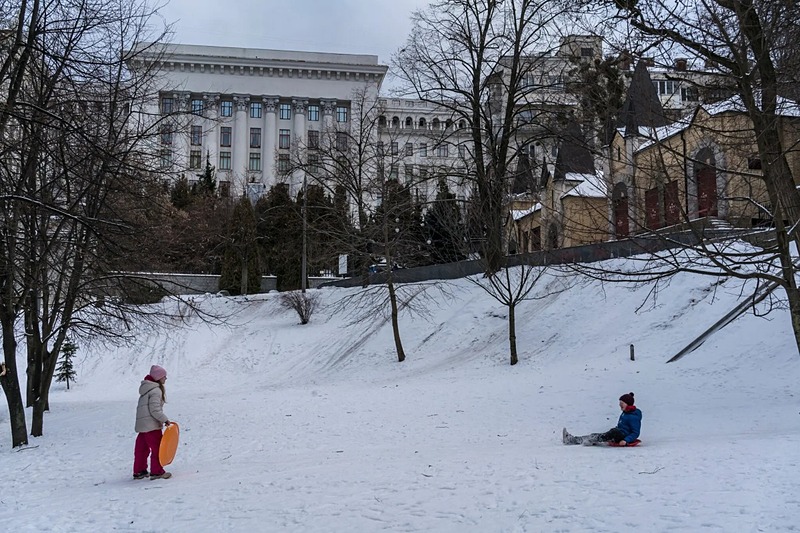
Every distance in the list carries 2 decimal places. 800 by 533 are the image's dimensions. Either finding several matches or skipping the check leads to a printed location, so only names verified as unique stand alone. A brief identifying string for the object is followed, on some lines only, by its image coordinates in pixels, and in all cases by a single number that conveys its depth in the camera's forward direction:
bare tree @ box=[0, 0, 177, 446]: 9.78
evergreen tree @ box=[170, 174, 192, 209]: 54.09
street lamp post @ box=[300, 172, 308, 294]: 34.07
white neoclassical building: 77.19
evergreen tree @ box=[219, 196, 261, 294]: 44.22
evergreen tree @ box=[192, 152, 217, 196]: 60.04
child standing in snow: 9.30
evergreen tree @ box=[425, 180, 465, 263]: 27.81
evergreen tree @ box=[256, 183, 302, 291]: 45.38
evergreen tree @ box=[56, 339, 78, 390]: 27.56
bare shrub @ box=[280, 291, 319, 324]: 33.12
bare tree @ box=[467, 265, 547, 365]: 20.97
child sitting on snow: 10.10
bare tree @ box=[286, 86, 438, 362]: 26.17
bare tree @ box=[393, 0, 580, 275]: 26.86
